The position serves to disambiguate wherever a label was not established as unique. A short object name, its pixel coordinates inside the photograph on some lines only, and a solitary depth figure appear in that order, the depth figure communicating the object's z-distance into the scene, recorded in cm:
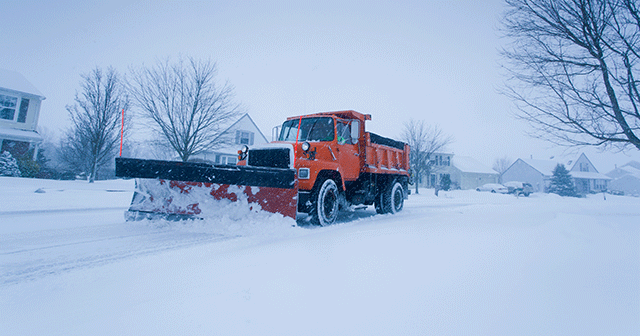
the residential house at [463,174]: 4156
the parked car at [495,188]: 3319
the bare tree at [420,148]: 2403
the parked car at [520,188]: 3105
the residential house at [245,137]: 2775
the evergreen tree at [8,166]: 1612
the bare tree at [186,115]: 1379
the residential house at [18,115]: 1881
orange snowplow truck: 514
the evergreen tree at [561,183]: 3569
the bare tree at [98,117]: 1728
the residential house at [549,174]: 4856
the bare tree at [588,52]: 668
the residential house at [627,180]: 5962
